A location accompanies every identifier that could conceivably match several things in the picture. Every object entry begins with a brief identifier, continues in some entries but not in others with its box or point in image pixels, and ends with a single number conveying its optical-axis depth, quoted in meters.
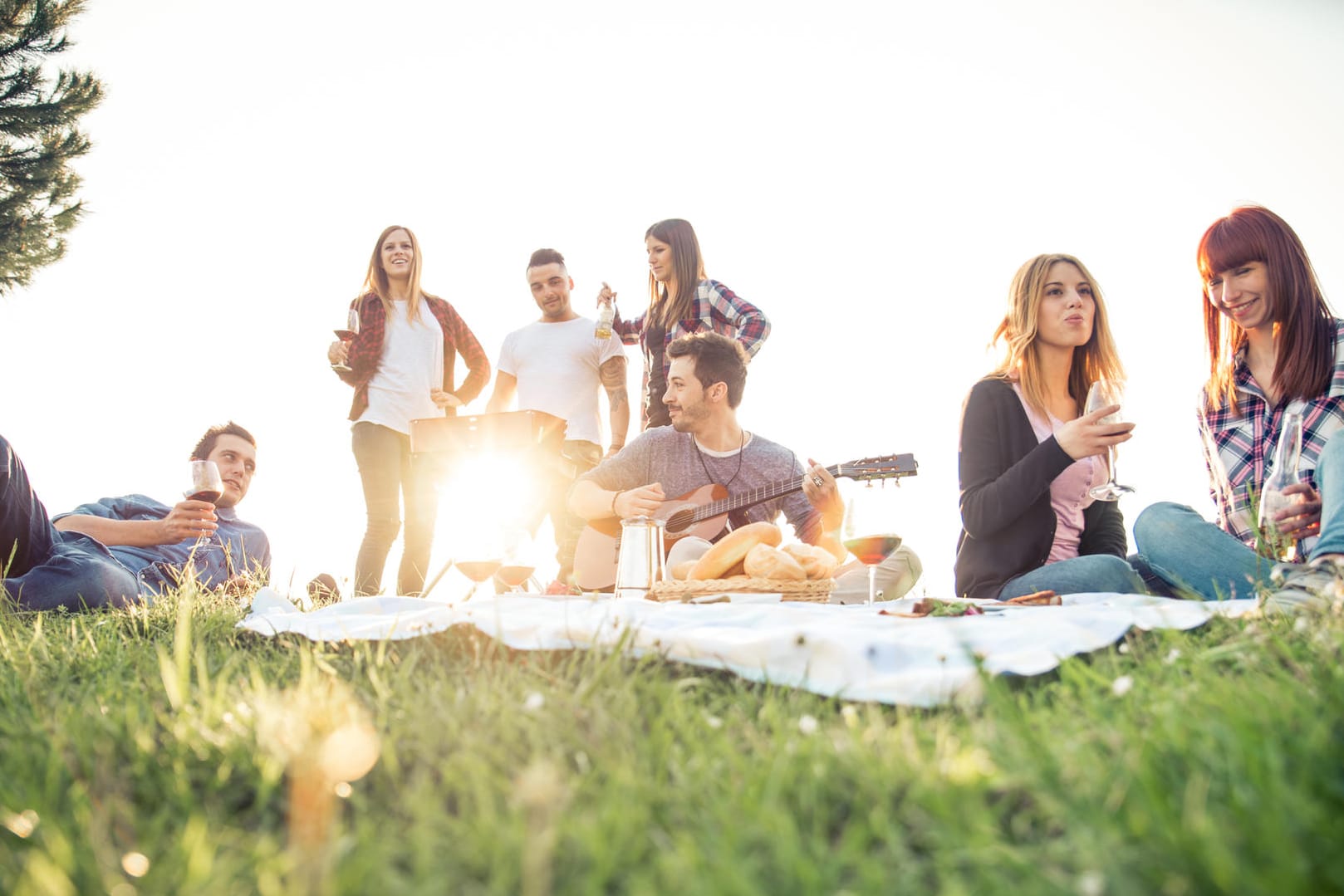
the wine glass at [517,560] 3.43
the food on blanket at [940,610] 2.42
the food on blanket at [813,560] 3.25
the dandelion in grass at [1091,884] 0.87
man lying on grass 3.84
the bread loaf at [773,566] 3.16
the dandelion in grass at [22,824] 1.15
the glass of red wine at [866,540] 3.29
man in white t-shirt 5.97
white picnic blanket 1.81
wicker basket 3.08
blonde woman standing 5.66
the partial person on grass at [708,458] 4.98
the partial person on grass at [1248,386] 2.99
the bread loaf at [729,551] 3.38
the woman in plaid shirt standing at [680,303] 5.74
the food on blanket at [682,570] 3.66
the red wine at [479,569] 3.43
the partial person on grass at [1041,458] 3.27
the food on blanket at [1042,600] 2.69
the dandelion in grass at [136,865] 1.07
